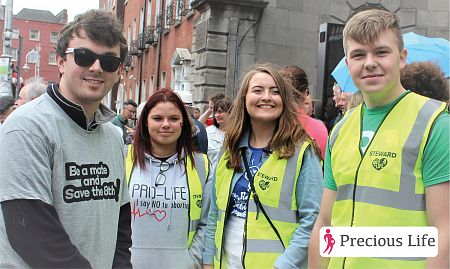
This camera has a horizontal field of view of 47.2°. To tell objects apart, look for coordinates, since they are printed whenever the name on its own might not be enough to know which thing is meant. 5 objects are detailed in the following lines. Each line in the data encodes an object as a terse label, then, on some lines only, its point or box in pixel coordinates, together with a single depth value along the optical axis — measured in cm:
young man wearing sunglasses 215
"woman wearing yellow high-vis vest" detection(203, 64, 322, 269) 317
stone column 1252
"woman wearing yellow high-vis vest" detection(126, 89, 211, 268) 369
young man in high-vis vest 220
